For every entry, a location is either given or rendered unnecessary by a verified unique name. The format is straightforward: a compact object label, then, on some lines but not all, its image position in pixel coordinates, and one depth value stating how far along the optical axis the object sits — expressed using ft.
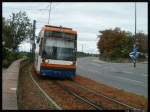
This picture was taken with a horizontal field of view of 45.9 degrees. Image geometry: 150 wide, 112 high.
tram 34.90
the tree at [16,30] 76.03
